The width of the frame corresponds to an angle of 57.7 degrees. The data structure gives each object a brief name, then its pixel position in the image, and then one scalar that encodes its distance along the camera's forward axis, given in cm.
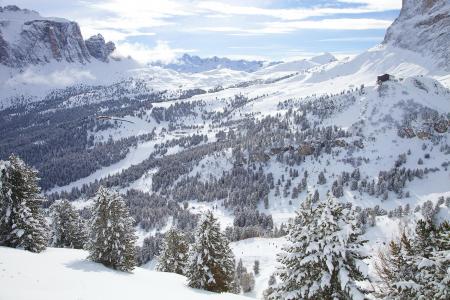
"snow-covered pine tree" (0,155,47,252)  5522
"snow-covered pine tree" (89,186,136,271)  5491
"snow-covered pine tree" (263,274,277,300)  3234
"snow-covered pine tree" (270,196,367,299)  2727
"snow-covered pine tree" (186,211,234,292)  5244
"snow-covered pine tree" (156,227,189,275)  6994
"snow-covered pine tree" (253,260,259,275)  14425
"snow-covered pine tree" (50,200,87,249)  7844
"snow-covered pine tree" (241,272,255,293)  12656
